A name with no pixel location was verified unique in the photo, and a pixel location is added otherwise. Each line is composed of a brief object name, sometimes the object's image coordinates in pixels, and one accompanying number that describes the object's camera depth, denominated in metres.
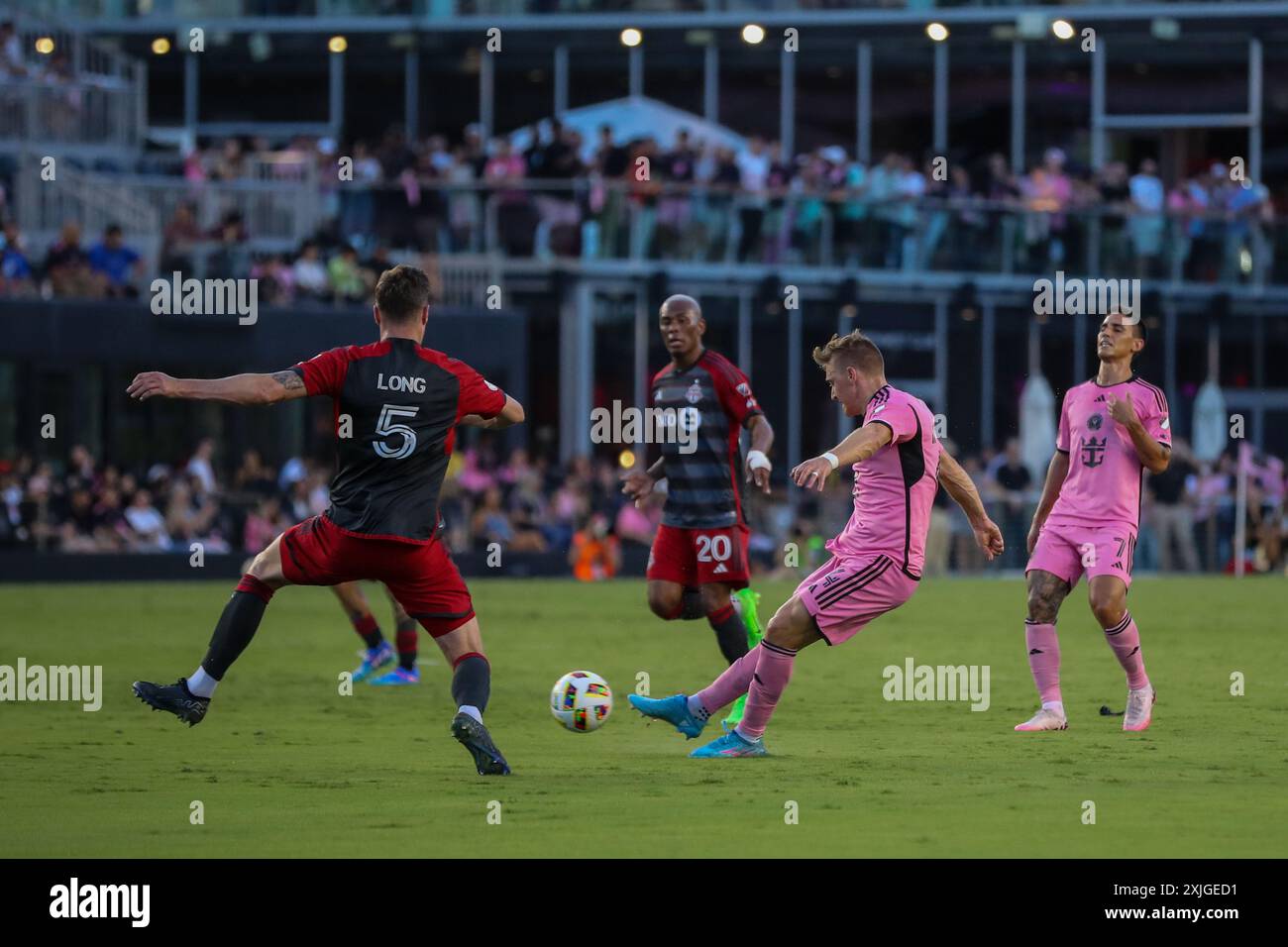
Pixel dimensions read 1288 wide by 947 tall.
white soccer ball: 11.99
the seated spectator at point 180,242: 31.70
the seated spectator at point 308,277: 32.41
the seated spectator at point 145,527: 29.23
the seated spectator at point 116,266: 31.50
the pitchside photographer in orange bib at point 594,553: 30.91
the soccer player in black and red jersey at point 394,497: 10.56
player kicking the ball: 11.19
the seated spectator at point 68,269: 31.17
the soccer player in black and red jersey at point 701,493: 13.23
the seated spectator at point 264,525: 29.69
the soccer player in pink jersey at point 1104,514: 12.55
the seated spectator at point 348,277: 32.47
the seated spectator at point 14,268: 30.81
